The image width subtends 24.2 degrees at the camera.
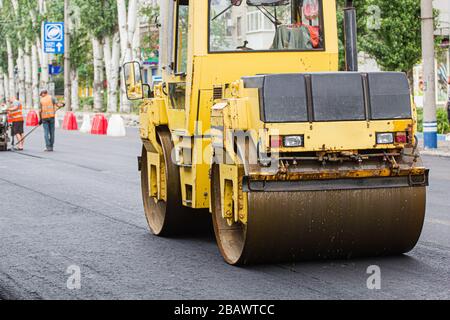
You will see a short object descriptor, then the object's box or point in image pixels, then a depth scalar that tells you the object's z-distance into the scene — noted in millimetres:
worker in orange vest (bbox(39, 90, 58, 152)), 29078
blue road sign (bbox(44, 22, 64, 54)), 57062
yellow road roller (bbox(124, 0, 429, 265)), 8602
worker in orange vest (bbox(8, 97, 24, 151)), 30109
